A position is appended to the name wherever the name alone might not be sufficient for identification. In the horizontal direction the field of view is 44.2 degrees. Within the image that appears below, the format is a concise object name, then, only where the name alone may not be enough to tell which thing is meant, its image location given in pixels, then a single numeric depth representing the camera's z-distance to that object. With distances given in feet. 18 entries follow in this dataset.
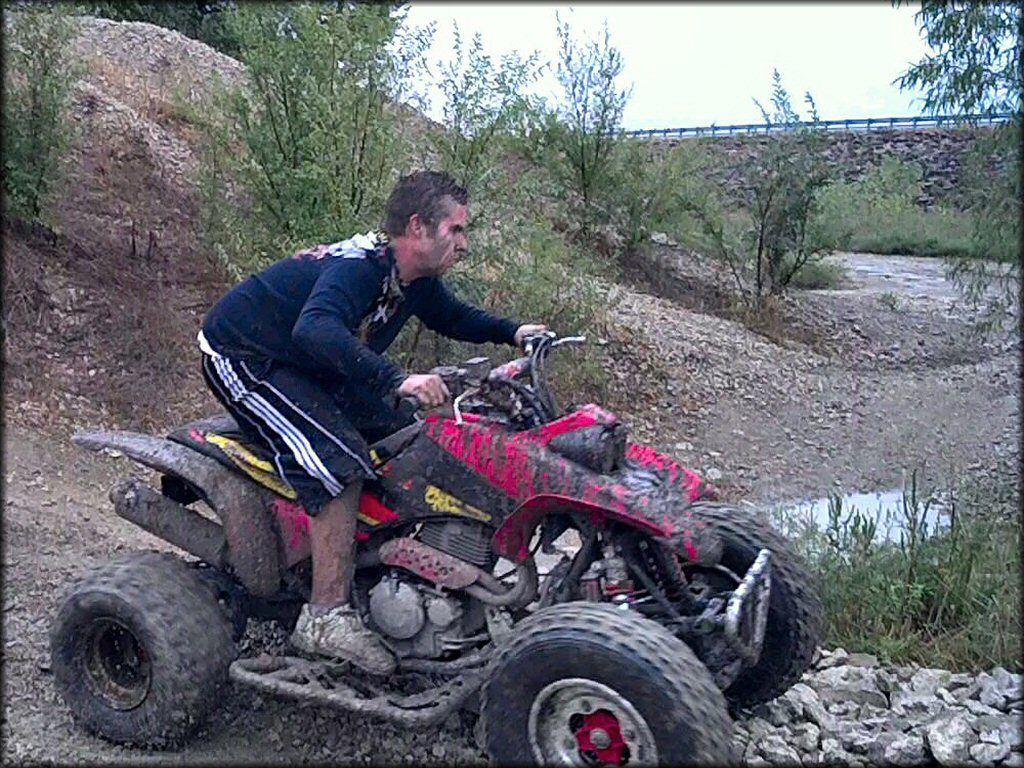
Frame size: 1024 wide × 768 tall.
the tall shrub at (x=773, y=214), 49.80
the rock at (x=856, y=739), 14.70
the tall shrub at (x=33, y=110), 32.35
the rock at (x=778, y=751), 14.37
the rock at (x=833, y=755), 14.49
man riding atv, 13.87
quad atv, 11.90
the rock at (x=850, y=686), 16.07
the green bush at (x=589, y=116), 50.52
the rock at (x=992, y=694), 15.65
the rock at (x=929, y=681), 16.40
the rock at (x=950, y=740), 14.21
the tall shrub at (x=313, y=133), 30.17
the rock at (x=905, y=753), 14.37
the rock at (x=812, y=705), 15.29
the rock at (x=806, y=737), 14.76
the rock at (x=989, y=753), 14.17
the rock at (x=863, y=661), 17.30
